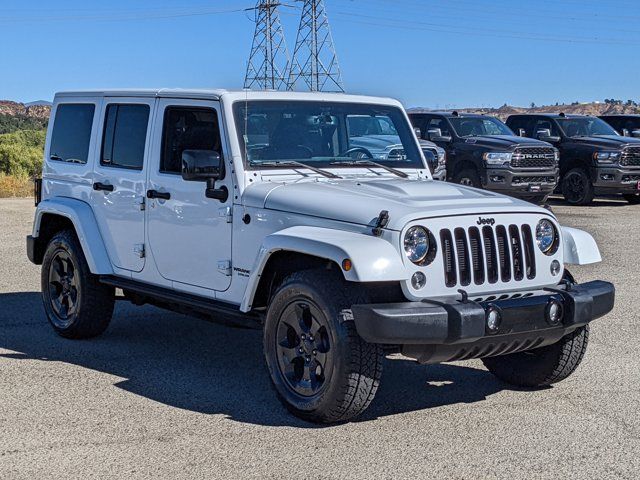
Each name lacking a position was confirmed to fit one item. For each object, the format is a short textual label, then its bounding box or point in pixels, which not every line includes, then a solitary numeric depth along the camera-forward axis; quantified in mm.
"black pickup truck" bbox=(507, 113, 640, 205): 20969
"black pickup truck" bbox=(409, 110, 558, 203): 19656
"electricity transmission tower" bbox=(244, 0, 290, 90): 53031
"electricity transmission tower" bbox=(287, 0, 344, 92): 51772
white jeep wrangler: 5625
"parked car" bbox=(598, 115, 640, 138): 24844
